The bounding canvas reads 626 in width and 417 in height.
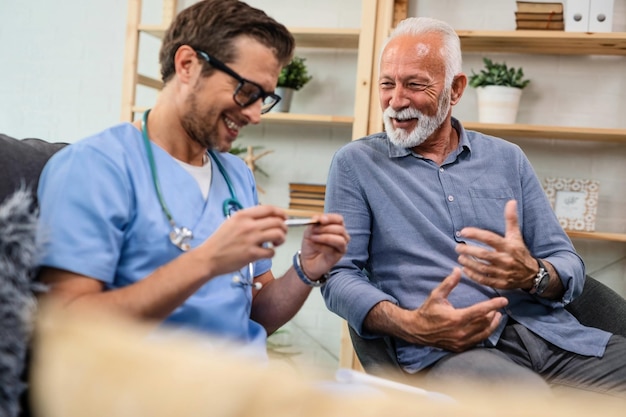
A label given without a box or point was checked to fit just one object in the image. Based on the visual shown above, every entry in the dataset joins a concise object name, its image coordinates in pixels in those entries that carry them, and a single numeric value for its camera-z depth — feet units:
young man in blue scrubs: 4.05
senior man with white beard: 6.05
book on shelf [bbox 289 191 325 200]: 12.87
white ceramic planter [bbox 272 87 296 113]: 13.03
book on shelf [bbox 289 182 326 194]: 12.82
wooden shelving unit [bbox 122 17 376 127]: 12.58
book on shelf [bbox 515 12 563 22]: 12.01
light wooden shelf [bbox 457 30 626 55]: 11.77
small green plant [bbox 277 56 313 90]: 12.96
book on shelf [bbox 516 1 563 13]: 11.99
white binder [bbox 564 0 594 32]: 11.86
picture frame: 11.89
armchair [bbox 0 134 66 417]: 2.08
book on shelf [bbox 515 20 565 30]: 12.02
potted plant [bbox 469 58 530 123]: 12.07
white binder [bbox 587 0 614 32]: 11.78
